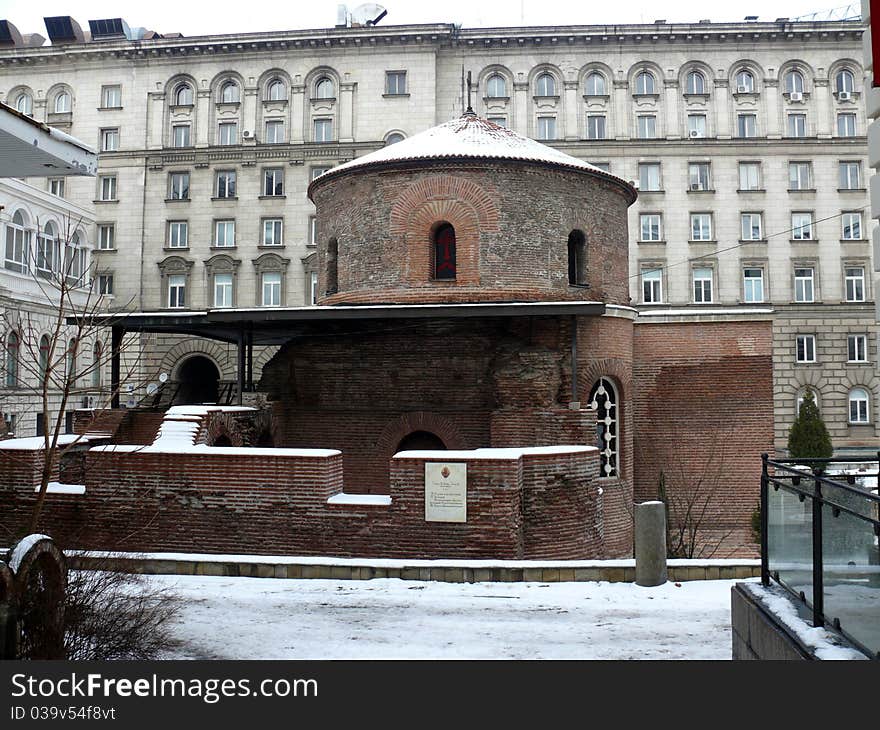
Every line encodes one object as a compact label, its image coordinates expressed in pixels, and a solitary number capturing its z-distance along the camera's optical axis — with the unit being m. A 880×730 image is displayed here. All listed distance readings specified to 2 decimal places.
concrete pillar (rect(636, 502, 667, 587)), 9.66
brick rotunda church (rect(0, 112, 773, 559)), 15.44
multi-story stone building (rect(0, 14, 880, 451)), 35.19
